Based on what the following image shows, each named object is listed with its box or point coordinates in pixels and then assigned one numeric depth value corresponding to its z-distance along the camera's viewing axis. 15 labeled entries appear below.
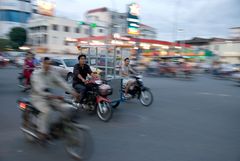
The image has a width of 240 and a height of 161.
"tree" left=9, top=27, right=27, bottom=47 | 60.95
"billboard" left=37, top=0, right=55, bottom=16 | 49.88
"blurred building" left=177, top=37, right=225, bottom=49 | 69.10
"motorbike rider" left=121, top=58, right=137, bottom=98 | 9.08
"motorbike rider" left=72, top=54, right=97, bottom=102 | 6.84
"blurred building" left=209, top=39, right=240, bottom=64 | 49.80
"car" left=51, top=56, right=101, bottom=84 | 14.91
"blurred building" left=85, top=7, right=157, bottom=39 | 71.25
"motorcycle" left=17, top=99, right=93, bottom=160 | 4.01
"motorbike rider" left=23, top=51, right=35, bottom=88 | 10.59
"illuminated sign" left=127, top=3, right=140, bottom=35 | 49.03
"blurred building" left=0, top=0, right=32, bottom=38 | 68.75
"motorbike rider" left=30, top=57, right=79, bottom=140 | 4.27
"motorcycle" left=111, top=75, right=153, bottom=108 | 8.80
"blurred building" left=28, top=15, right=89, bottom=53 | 58.75
